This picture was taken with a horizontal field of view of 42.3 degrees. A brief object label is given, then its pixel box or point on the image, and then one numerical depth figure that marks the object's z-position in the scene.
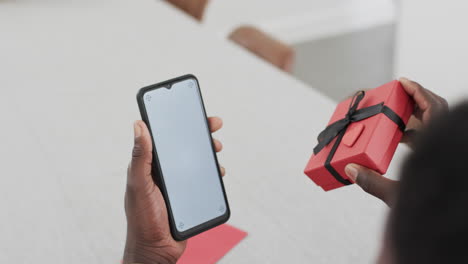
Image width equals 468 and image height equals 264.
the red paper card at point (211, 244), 1.01
